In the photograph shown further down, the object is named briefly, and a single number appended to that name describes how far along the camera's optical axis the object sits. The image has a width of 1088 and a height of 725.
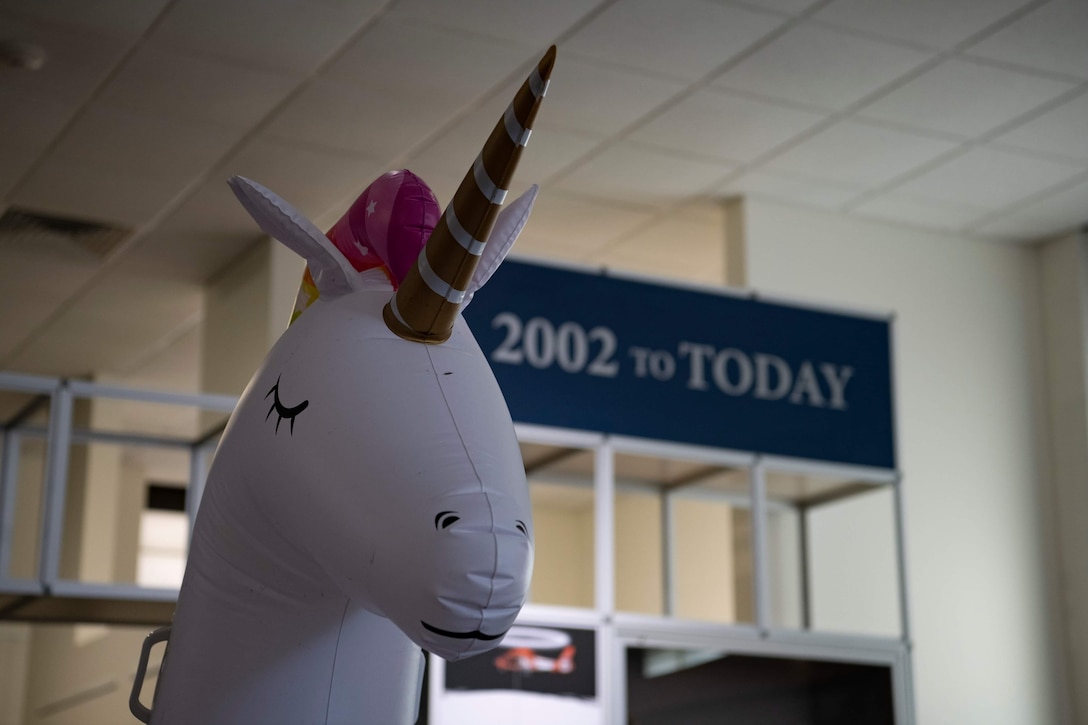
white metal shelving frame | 4.04
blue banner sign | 4.59
